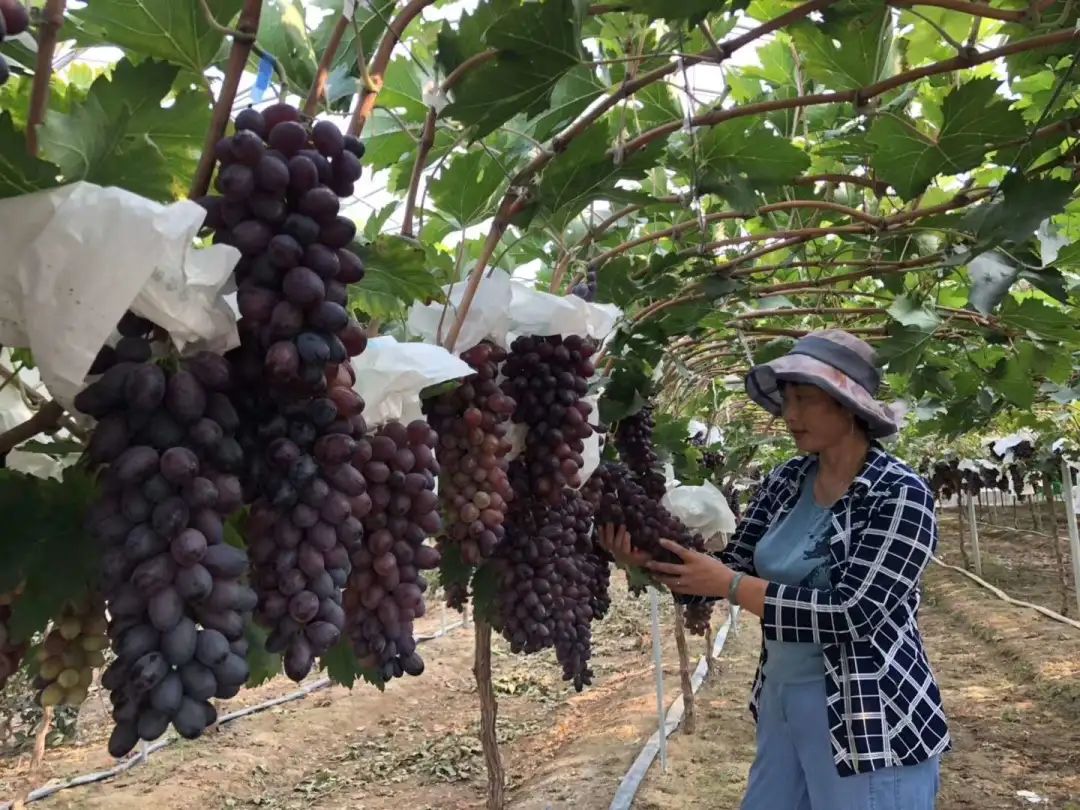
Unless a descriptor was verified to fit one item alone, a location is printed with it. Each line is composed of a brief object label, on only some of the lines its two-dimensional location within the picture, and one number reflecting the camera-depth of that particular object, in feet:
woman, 6.56
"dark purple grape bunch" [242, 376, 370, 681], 2.50
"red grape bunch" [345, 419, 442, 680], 3.22
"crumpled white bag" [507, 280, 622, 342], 5.41
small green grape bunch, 3.22
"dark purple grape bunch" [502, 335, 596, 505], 5.23
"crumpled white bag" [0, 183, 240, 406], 2.28
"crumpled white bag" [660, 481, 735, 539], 11.37
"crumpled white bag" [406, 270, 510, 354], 4.84
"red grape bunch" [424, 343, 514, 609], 4.55
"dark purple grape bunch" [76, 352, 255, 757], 2.13
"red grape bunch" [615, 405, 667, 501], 8.92
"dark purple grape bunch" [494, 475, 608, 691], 5.47
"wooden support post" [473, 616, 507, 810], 8.69
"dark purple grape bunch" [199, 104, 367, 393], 2.35
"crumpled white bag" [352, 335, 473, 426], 3.42
